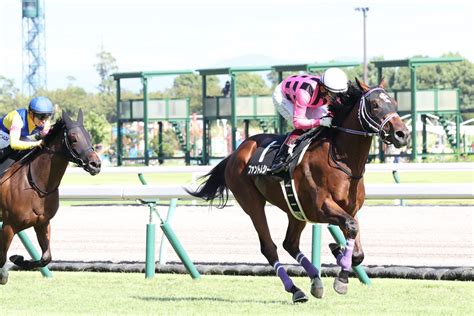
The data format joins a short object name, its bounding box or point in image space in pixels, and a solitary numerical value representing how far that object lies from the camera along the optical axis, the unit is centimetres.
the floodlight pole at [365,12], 11644
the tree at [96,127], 13400
